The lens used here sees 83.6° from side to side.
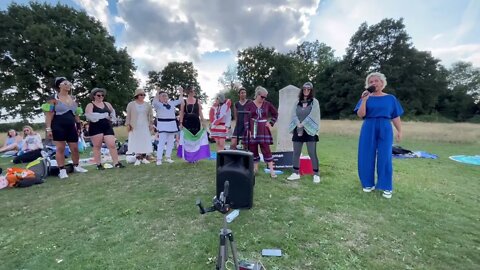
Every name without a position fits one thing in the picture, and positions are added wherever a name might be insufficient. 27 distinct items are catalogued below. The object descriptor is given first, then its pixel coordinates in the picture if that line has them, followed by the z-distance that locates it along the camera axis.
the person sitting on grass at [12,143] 10.82
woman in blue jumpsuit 4.64
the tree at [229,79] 52.47
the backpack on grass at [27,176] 5.61
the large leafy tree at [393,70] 39.59
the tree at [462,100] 42.86
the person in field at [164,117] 6.98
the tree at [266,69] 49.69
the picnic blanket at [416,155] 9.34
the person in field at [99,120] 6.30
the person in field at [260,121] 5.60
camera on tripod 2.17
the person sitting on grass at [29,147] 8.62
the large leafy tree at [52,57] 21.55
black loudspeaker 3.07
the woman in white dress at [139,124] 6.86
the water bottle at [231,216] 2.15
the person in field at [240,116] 5.86
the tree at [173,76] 53.94
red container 6.20
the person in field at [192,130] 6.87
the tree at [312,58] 54.27
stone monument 7.62
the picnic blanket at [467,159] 8.65
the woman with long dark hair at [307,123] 5.23
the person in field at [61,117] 5.75
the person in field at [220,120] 6.74
